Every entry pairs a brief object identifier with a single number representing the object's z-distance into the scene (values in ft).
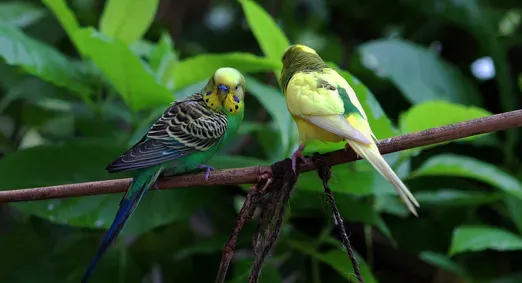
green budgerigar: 12.08
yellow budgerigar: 11.88
